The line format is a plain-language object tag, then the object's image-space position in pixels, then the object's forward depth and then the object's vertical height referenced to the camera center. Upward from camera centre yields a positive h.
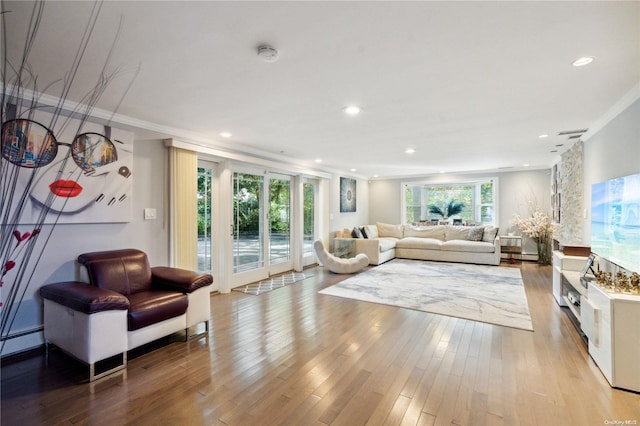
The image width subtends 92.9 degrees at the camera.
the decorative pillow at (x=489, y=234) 6.86 -0.55
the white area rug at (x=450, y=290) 3.64 -1.22
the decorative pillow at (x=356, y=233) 7.19 -0.54
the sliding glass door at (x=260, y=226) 4.94 -0.27
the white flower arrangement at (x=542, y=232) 6.61 -0.51
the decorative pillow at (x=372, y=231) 7.72 -0.53
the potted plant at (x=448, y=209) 8.59 +0.02
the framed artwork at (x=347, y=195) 7.73 +0.40
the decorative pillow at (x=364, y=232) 7.41 -0.53
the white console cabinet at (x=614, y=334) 2.11 -0.92
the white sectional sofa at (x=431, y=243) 6.67 -0.77
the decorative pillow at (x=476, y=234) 7.04 -0.56
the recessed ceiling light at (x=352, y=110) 3.01 +1.02
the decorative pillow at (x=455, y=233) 7.31 -0.56
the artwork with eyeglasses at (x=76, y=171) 2.63 +0.39
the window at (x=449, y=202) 8.02 +0.23
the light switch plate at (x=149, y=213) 3.56 -0.02
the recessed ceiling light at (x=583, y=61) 2.06 +1.02
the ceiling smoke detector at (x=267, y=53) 1.91 +1.01
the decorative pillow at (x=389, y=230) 8.14 -0.54
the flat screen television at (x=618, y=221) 2.39 -0.11
